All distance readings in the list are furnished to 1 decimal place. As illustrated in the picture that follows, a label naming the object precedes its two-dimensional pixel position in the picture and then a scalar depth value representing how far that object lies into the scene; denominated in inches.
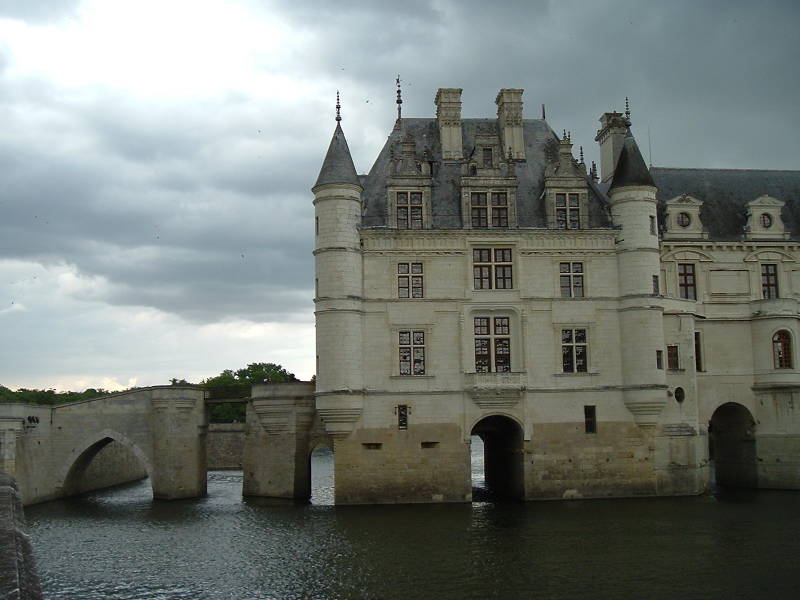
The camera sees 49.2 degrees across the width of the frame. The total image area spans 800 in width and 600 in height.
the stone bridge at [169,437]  1615.4
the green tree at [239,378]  3729.6
